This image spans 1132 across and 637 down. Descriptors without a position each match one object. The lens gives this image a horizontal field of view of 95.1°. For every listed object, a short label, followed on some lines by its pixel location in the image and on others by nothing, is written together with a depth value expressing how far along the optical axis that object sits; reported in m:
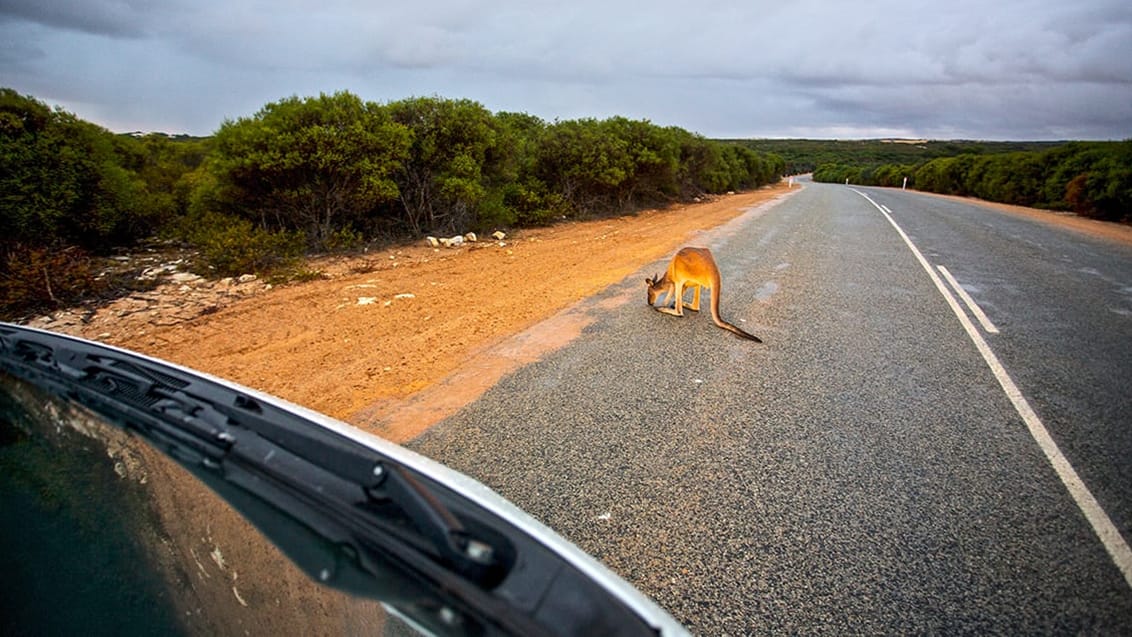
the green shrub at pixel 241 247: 7.62
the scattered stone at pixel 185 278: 7.23
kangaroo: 5.32
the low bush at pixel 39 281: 5.89
